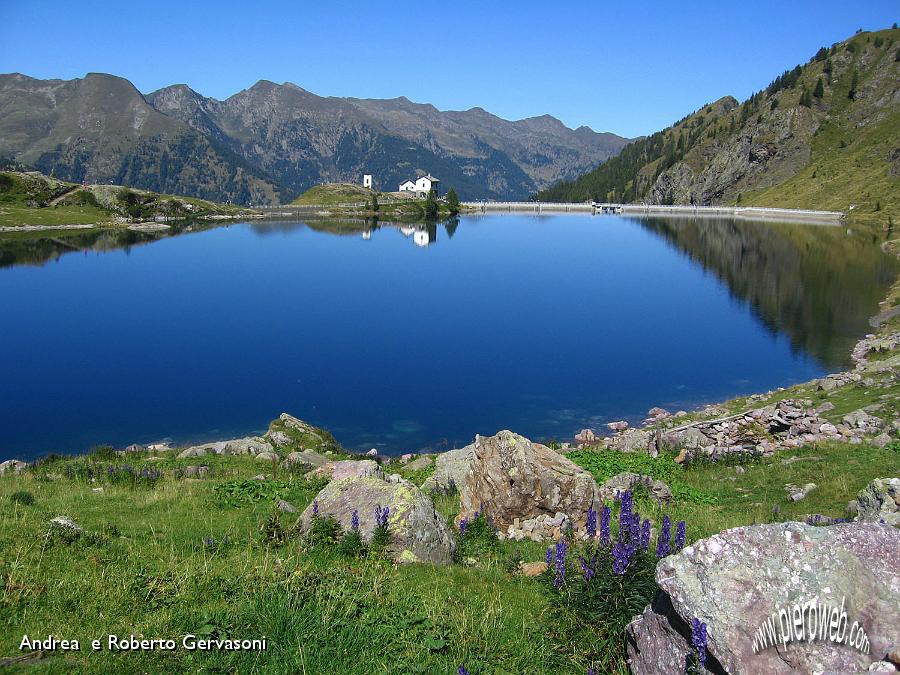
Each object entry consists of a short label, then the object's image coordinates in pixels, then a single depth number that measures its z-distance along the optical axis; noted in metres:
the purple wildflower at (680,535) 8.48
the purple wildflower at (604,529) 8.98
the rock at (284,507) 14.22
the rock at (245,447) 23.12
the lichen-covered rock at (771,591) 6.41
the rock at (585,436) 30.12
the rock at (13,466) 20.20
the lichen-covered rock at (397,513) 11.25
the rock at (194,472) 19.17
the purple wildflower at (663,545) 8.59
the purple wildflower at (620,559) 8.27
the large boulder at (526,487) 14.91
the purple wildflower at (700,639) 6.49
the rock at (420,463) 24.35
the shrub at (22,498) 13.79
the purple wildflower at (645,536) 8.86
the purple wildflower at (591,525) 9.76
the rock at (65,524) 10.88
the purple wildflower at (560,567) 8.92
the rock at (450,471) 19.23
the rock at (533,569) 10.98
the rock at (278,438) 26.13
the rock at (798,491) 16.42
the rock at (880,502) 11.20
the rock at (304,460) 20.83
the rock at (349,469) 15.24
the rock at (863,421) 22.48
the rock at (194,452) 23.08
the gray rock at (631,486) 17.19
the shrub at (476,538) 12.24
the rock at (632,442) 25.19
